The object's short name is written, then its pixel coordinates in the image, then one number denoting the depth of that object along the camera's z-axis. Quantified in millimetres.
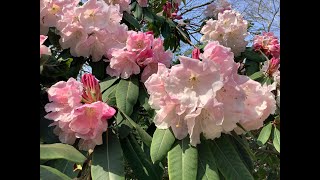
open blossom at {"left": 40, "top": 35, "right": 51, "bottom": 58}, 957
